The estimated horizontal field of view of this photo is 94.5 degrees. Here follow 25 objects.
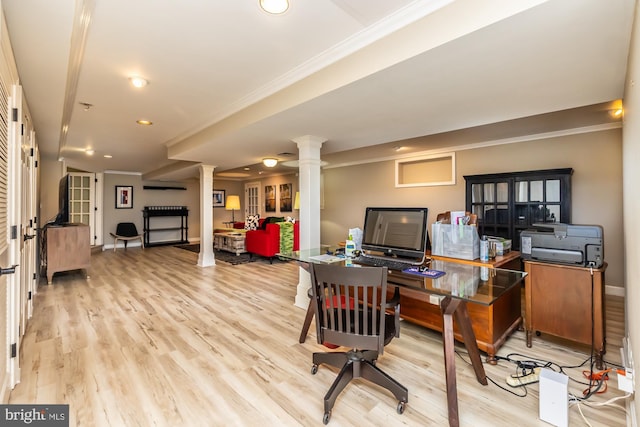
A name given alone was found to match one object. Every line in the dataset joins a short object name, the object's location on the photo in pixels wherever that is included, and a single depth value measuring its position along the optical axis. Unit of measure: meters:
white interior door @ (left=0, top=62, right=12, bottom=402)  1.62
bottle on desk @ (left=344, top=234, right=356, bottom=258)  2.68
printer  2.22
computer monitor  2.32
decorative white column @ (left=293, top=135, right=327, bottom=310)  3.51
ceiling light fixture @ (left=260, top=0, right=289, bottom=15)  1.55
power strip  1.95
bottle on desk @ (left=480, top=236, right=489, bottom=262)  2.51
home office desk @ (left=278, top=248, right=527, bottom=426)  1.62
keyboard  2.19
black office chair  1.58
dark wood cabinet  3.93
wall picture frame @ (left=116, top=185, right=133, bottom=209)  8.46
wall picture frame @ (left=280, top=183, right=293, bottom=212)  8.57
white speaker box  1.57
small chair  8.12
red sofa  6.07
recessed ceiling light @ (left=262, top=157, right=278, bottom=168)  4.97
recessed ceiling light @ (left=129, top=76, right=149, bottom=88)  2.42
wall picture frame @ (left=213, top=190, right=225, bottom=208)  9.96
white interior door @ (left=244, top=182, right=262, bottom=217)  9.92
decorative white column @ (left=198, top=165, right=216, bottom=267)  5.79
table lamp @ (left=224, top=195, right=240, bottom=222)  9.02
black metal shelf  8.66
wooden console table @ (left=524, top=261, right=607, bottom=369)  2.20
